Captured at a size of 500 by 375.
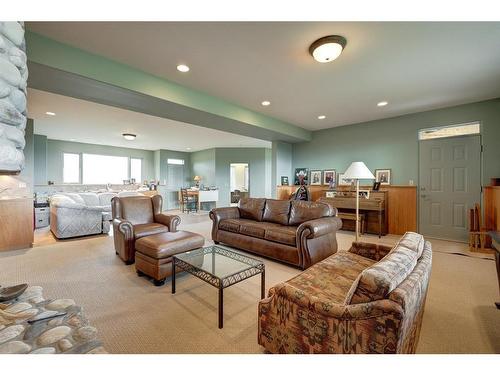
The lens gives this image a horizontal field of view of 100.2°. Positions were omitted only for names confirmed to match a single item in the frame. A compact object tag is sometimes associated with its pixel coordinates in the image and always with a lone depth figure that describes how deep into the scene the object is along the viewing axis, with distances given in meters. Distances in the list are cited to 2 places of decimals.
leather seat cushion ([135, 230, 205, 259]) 2.33
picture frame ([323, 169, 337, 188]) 5.58
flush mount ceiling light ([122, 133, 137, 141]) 6.28
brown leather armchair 2.87
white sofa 4.13
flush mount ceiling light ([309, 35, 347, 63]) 2.12
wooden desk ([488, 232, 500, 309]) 1.59
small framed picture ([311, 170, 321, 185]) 5.94
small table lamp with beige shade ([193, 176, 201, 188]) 9.68
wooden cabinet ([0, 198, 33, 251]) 3.45
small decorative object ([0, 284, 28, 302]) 1.34
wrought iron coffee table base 1.65
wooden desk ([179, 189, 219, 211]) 8.52
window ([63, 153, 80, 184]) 7.46
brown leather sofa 2.70
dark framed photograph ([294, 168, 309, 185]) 6.12
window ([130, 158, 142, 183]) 9.13
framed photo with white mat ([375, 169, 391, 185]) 4.87
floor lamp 3.25
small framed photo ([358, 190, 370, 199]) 4.87
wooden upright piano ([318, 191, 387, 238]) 4.54
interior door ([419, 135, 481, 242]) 3.95
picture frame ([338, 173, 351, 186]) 5.39
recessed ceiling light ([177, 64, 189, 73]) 2.69
